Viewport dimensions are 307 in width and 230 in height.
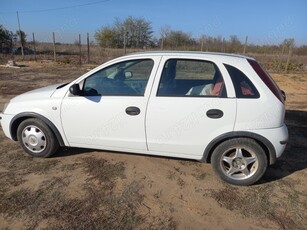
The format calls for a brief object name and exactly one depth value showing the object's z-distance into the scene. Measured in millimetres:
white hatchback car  3252
